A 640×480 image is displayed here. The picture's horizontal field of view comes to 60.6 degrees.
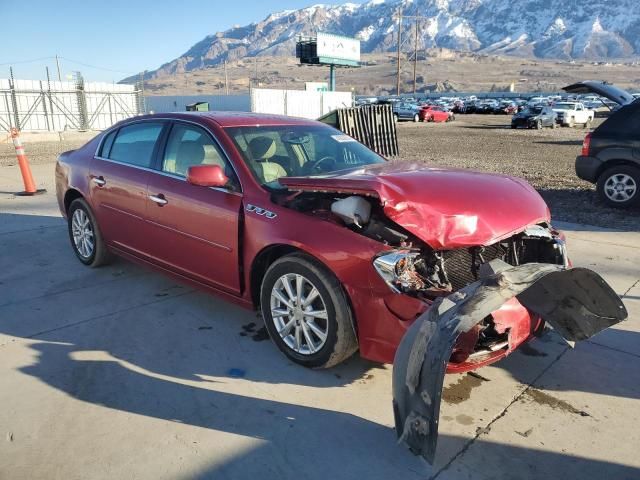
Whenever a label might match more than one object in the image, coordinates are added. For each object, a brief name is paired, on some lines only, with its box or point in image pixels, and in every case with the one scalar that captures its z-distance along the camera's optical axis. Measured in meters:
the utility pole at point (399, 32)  67.75
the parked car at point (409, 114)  42.68
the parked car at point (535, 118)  31.06
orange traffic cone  9.54
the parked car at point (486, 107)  54.72
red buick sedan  3.12
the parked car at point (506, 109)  52.66
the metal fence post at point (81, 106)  30.30
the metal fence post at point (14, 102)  26.71
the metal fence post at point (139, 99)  31.06
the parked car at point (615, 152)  8.12
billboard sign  57.22
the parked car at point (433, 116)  42.00
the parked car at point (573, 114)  32.41
